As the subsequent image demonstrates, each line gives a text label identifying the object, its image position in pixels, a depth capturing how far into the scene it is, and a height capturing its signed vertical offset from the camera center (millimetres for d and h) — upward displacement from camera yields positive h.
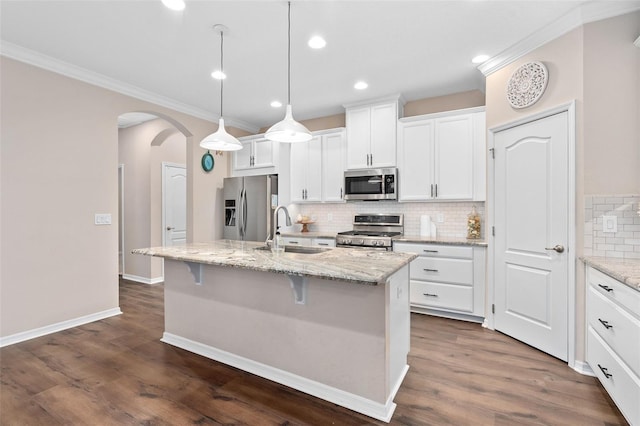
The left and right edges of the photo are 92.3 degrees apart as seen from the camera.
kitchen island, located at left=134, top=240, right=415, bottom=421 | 1825 -756
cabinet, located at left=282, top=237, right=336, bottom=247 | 4156 -431
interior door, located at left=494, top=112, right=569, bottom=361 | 2492 -209
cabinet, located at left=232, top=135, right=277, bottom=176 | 4965 +897
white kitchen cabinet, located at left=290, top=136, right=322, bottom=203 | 4662 +605
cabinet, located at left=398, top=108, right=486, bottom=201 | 3545 +648
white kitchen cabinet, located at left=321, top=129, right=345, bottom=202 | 4473 +659
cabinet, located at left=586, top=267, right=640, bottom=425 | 1601 -779
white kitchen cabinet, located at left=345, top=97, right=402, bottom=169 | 4047 +1044
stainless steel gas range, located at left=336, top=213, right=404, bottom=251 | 3713 -304
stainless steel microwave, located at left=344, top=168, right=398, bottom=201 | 4031 +347
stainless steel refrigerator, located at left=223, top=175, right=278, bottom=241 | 4652 +70
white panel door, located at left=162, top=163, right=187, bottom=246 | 5359 +136
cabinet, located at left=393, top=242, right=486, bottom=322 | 3295 -787
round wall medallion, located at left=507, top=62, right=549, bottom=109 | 2643 +1125
